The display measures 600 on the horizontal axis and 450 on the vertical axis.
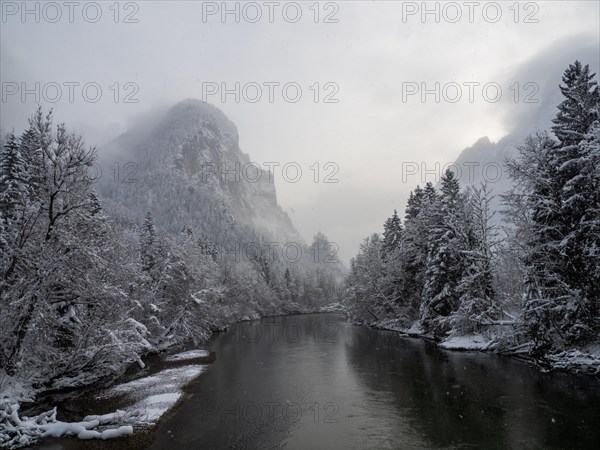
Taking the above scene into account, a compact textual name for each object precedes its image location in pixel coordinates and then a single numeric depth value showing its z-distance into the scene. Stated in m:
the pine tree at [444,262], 38.28
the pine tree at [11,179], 24.20
